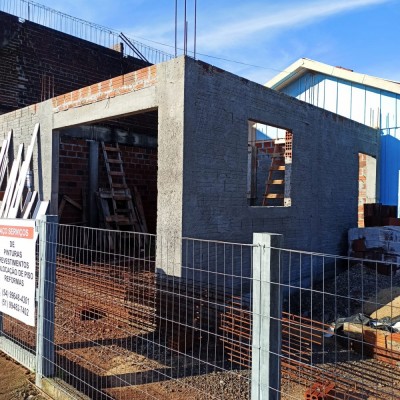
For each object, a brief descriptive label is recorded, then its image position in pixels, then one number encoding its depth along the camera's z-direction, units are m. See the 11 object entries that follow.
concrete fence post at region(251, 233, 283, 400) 2.42
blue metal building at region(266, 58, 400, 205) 12.49
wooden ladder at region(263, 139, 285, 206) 10.48
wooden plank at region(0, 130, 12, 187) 9.71
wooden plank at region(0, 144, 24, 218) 9.15
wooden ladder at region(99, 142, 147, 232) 10.30
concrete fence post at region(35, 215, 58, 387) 4.08
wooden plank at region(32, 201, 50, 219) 8.17
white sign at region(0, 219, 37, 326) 4.19
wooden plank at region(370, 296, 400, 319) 6.44
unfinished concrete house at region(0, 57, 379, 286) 5.86
